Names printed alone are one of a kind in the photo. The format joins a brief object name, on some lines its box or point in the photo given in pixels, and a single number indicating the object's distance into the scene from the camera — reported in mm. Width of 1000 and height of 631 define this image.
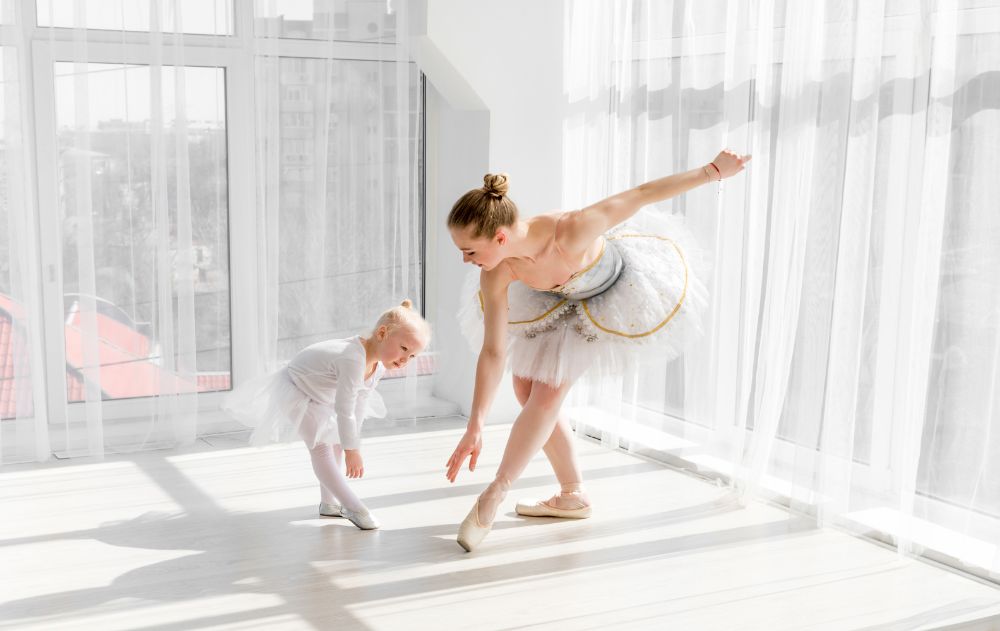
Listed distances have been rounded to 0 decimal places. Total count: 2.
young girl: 3281
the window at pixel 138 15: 4133
